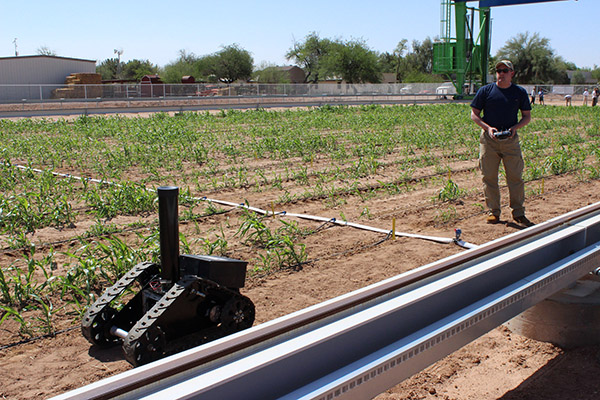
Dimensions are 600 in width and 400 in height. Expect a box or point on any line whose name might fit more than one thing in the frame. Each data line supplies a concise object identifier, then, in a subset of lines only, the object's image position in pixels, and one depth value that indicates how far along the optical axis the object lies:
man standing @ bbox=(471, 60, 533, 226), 7.33
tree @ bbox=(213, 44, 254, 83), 91.56
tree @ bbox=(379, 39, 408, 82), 117.31
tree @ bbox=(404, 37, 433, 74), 122.62
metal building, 52.97
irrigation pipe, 6.53
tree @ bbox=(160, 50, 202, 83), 88.94
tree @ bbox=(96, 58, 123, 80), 104.25
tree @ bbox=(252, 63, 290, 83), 90.06
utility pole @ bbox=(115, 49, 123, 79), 102.88
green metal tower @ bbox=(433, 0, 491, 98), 43.34
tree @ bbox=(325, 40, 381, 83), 83.75
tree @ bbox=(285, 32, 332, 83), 99.69
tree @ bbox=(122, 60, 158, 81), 101.12
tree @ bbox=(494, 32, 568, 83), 92.62
